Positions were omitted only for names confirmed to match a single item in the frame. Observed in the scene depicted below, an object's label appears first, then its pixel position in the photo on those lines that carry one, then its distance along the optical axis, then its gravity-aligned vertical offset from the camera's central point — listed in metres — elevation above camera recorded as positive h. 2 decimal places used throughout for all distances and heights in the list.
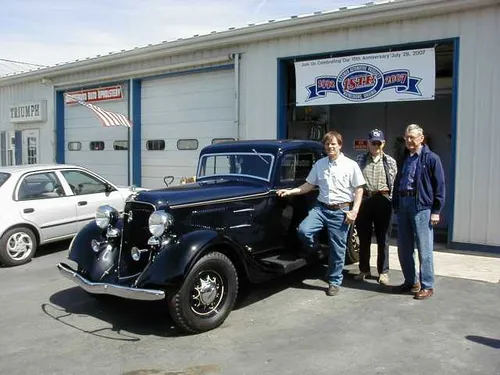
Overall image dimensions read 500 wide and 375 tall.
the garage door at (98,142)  13.57 +0.36
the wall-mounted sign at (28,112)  15.56 +1.33
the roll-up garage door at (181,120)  11.27 +0.86
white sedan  7.67 -0.81
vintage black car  4.67 -0.86
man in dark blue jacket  5.49 -0.46
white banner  8.20 +1.39
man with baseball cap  6.14 -0.53
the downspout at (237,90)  10.48 +1.38
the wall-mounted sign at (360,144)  12.25 +0.33
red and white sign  13.41 +1.66
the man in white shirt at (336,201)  5.81 -0.50
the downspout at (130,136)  12.94 +0.49
